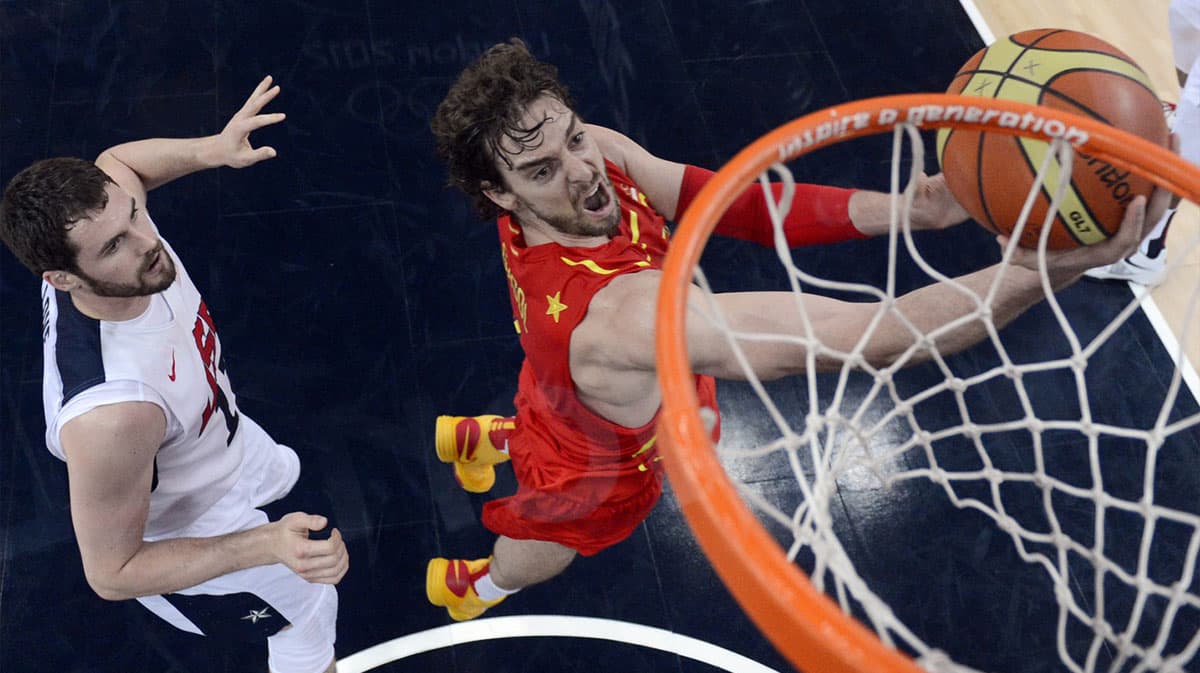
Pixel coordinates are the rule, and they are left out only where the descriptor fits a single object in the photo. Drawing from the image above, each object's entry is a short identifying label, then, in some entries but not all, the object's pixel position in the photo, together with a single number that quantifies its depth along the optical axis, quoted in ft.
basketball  6.89
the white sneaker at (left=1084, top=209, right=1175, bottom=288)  13.96
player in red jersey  7.52
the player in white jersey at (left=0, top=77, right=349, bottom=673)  8.07
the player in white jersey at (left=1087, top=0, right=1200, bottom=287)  13.33
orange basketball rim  4.61
